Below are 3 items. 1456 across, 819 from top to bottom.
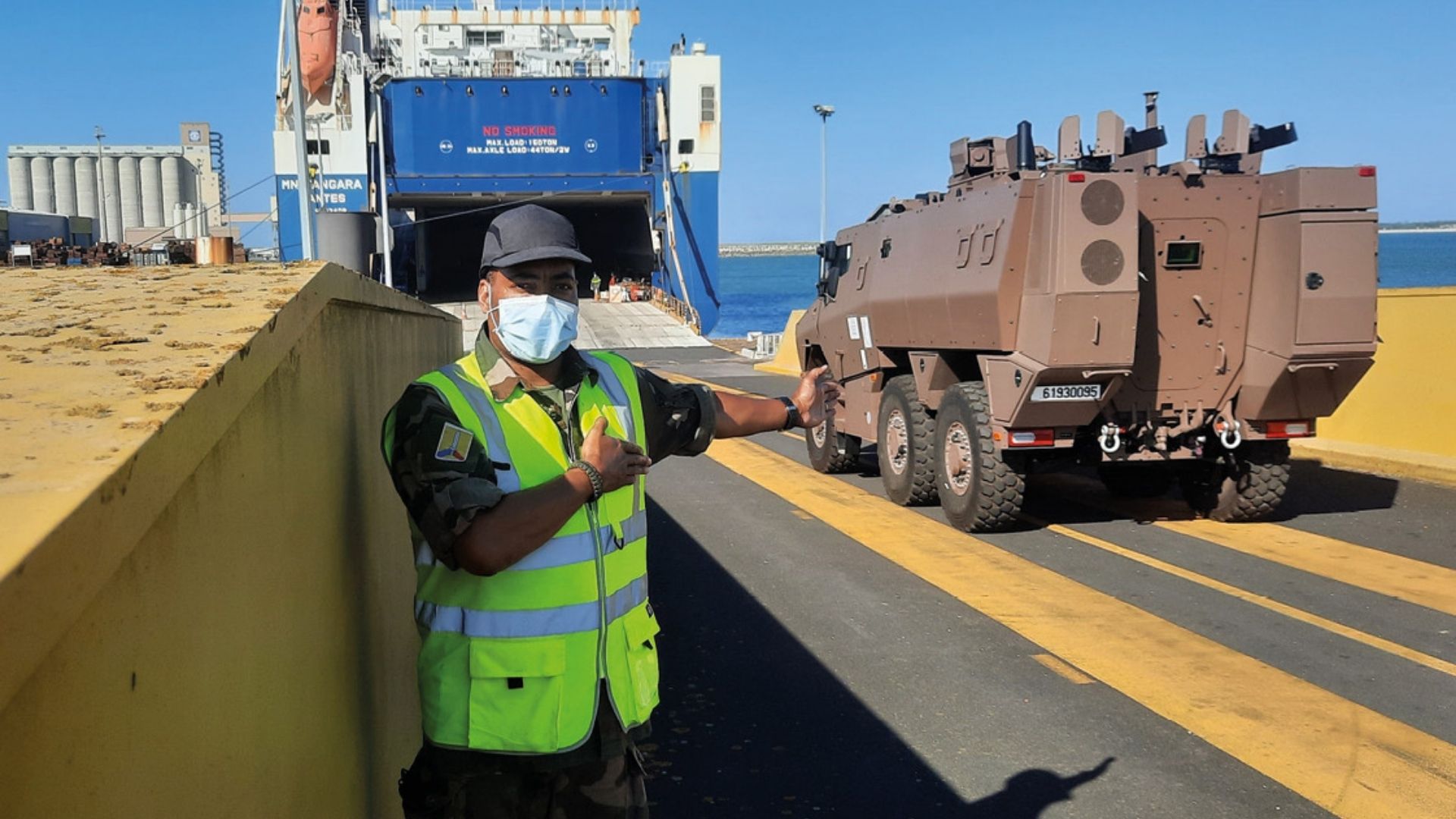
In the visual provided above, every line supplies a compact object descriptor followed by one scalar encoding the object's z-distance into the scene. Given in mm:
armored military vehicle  7895
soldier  2367
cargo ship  40688
